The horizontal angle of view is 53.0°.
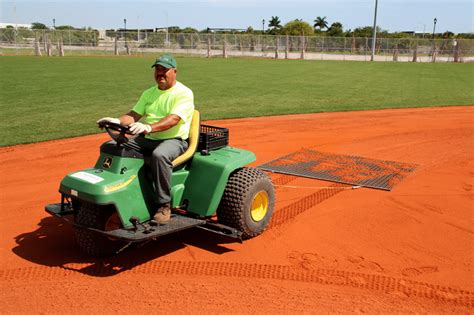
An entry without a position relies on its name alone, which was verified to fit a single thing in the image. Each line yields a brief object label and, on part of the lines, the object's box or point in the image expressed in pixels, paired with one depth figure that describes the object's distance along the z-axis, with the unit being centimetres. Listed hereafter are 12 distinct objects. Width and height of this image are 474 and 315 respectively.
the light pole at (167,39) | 4712
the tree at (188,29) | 9857
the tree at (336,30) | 8568
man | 427
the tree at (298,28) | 8531
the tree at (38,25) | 9841
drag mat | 688
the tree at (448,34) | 8339
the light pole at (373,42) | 4548
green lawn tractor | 412
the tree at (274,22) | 12054
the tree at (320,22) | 12100
